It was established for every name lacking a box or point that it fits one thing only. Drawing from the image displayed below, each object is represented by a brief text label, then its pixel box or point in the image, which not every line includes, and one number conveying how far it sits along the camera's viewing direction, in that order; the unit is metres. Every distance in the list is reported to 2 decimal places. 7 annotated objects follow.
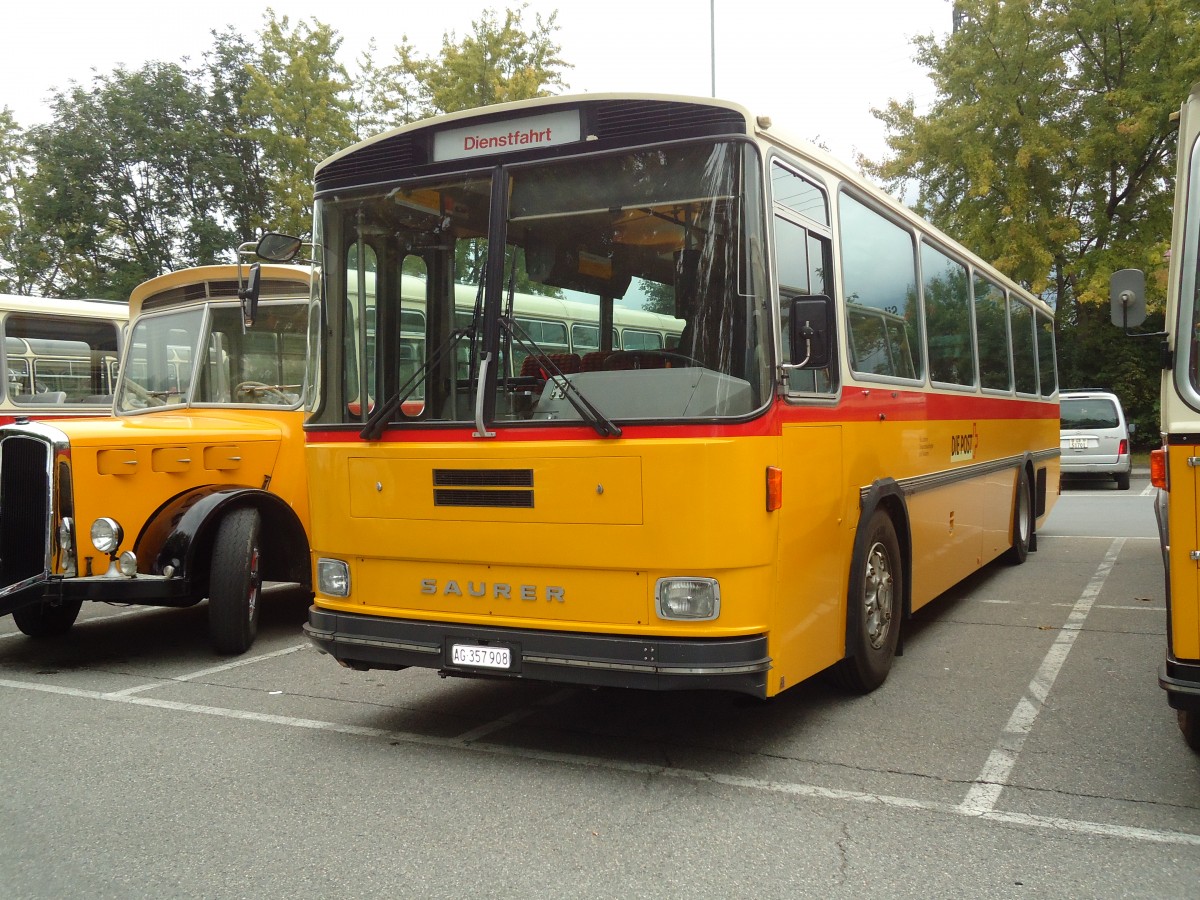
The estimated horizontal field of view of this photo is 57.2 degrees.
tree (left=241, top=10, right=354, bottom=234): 26.30
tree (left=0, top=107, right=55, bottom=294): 30.39
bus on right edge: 4.06
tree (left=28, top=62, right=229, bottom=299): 29.30
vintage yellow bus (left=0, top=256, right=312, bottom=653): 7.11
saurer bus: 4.60
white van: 20.38
